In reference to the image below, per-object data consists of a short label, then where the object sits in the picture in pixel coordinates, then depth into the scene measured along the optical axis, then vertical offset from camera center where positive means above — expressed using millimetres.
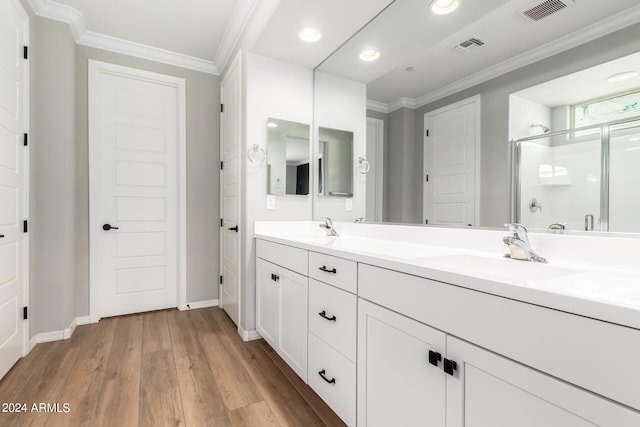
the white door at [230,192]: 2605 +184
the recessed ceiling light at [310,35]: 2068 +1234
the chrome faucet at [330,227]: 2305 -113
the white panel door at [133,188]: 2783 +220
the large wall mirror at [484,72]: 1049 +613
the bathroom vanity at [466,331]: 579 -315
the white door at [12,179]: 1847 +201
